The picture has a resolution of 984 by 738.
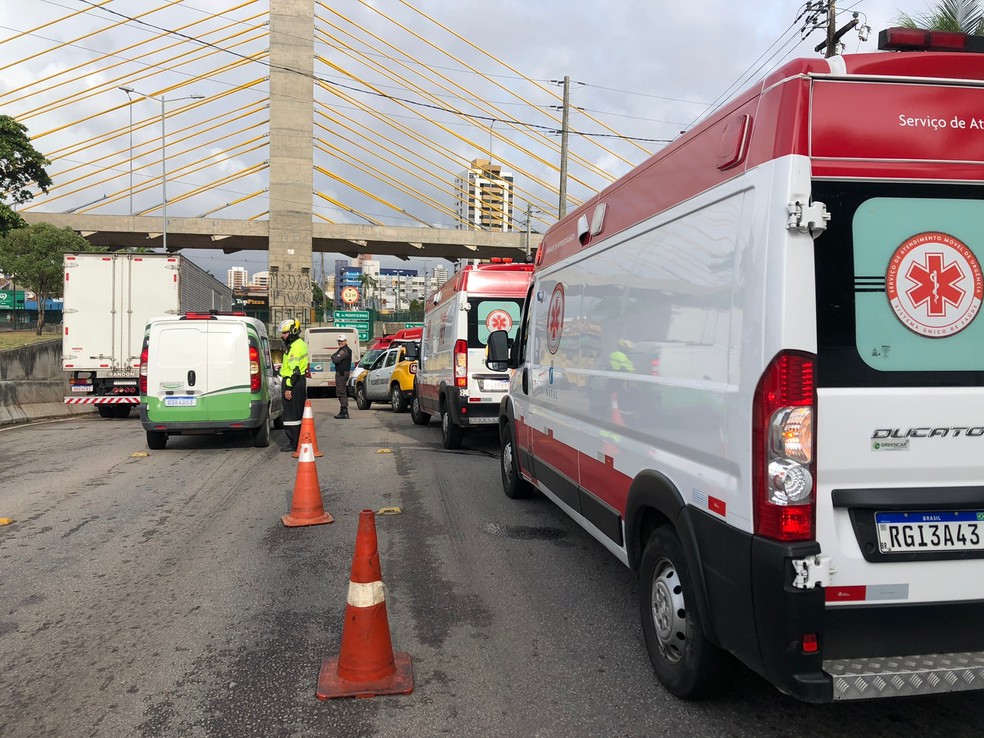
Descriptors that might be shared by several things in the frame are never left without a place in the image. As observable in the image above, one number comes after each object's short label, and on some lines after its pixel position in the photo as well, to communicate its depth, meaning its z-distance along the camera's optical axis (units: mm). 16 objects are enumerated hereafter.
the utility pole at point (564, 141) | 26922
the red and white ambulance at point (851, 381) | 2664
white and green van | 10836
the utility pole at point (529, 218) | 41844
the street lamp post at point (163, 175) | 39906
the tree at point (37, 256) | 36625
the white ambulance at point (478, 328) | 10711
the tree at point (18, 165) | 27938
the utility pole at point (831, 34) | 15406
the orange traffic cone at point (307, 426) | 7417
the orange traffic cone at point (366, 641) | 3520
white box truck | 15391
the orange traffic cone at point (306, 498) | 6680
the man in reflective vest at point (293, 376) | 10555
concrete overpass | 42469
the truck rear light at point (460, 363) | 10690
